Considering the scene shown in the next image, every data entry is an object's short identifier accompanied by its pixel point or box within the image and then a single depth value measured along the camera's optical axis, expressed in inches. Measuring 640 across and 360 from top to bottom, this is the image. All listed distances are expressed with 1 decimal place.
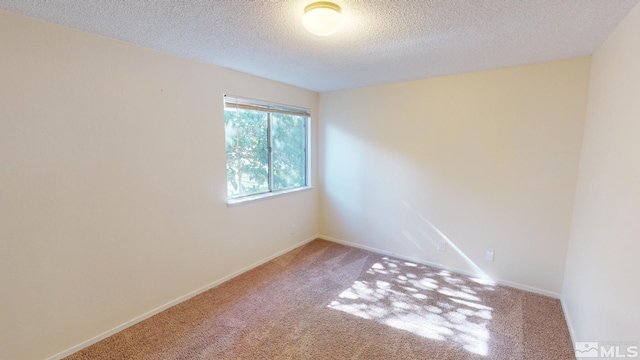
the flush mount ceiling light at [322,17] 56.1
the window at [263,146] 115.0
